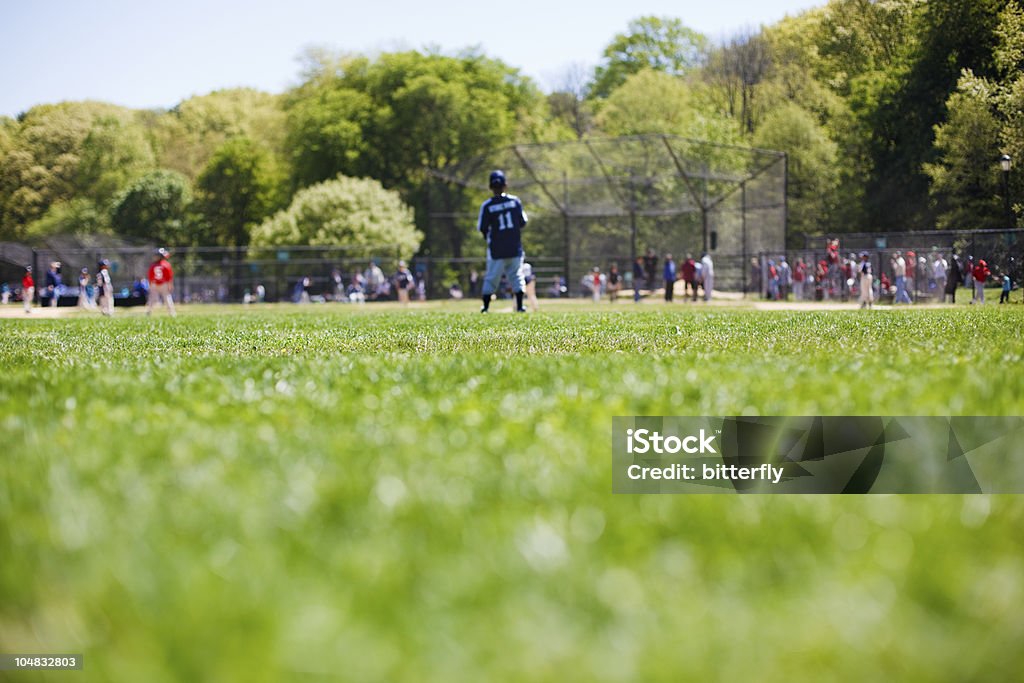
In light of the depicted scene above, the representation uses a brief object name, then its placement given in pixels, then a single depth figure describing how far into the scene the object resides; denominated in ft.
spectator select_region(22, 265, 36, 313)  131.72
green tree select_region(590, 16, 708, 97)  298.15
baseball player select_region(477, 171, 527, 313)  65.31
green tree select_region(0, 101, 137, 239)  298.56
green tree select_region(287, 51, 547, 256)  229.86
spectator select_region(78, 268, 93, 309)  147.33
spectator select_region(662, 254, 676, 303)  139.54
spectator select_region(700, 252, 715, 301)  137.49
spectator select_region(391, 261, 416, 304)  148.36
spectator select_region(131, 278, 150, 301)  172.76
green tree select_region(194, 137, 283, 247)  267.59
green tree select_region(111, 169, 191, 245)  271.69
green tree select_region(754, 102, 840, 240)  206.49
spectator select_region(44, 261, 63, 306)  159.84
